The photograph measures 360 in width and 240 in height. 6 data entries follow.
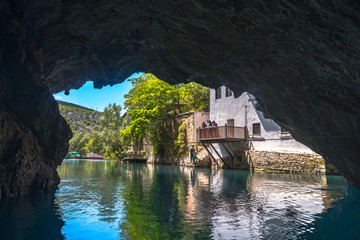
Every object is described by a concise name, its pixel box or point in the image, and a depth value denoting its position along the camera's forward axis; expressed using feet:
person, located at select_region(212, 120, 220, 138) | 78.92
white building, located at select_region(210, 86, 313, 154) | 72.95
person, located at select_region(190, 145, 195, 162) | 88.16
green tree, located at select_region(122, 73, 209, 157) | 112.16
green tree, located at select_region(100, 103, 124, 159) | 156.35
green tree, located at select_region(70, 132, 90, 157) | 250.76
